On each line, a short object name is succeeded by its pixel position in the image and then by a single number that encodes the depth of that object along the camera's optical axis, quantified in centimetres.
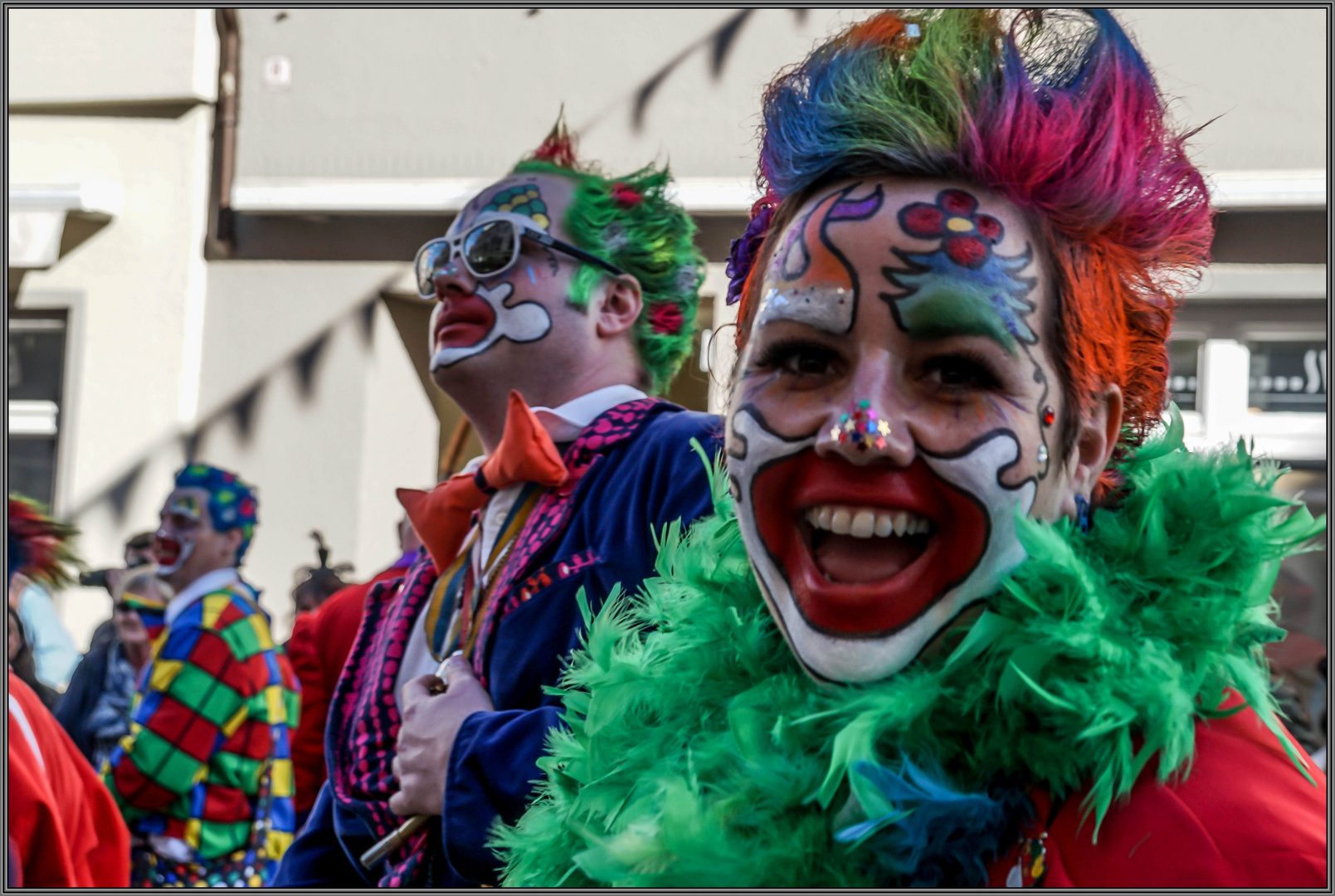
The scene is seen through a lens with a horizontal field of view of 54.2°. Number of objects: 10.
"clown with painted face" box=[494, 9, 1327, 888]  114
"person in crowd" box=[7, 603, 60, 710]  395
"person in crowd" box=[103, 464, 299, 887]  328
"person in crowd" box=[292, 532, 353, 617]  588
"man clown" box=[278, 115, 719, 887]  181
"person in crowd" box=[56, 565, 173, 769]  404
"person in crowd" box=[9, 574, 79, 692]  441
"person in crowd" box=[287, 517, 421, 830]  363
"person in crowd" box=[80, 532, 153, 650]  506
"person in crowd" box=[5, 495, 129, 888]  218
